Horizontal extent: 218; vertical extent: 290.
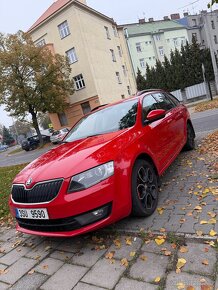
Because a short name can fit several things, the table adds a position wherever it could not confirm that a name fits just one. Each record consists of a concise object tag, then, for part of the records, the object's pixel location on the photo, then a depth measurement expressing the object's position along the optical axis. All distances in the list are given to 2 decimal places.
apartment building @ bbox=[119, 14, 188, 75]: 37.13
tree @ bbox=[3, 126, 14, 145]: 58.48
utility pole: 15.89
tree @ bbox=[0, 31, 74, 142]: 20.77
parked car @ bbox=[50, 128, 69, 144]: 21.10
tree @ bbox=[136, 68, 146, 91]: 29.26
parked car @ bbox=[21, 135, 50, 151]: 23.97
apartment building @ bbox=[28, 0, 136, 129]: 22.57
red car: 2.28
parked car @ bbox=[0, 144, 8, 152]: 41.98
